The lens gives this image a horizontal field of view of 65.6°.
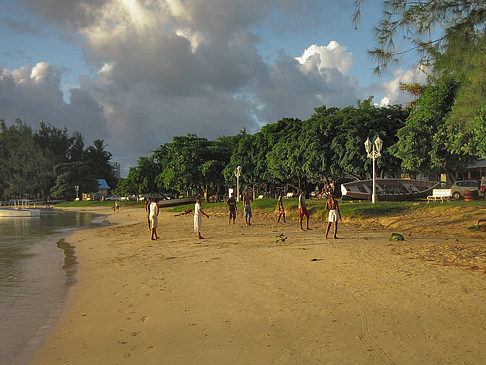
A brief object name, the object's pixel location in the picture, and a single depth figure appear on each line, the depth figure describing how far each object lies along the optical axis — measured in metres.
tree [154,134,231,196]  41.56
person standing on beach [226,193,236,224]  21.11
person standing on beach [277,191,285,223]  20.90
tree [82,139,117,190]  91.94
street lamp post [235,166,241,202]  34.56
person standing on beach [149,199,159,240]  15.00
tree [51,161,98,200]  77.44
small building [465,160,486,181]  43.81
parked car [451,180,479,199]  28.72
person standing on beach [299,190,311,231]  15.95
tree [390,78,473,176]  23.70
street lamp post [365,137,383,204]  22.67
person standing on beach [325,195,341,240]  12.34
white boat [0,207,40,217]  44.73
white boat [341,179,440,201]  27.95
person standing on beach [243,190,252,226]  19.75
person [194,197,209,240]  14.33
